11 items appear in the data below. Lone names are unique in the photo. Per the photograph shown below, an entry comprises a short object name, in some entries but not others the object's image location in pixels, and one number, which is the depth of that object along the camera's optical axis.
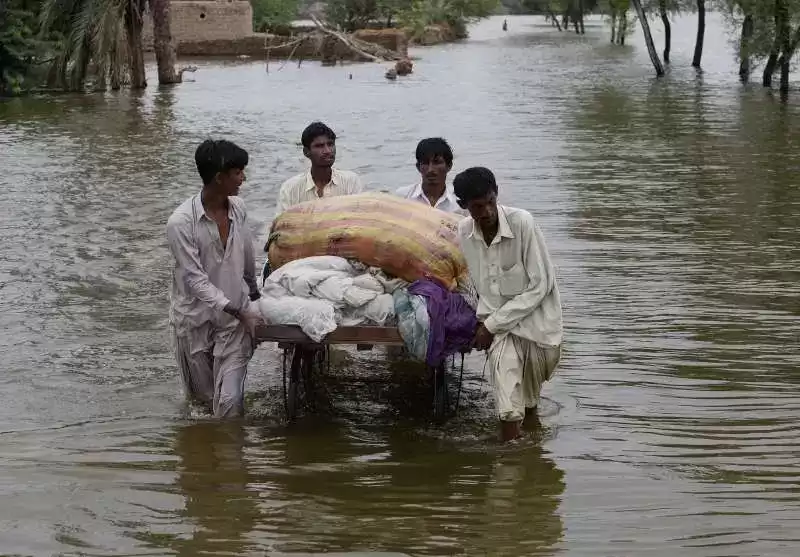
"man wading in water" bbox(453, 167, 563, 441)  5.51
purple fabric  5.53
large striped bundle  5.82
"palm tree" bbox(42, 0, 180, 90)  29.92
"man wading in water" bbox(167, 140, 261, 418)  5.65
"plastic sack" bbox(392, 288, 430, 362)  5.50
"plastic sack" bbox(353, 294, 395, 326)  5.63
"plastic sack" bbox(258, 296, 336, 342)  5.50
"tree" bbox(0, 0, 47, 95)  31.03
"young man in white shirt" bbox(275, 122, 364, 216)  6.85
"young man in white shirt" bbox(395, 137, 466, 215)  6.67
